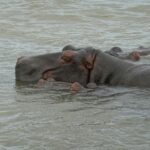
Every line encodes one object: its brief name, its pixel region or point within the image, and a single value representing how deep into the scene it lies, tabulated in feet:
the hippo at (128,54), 51.72
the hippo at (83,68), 45.01
